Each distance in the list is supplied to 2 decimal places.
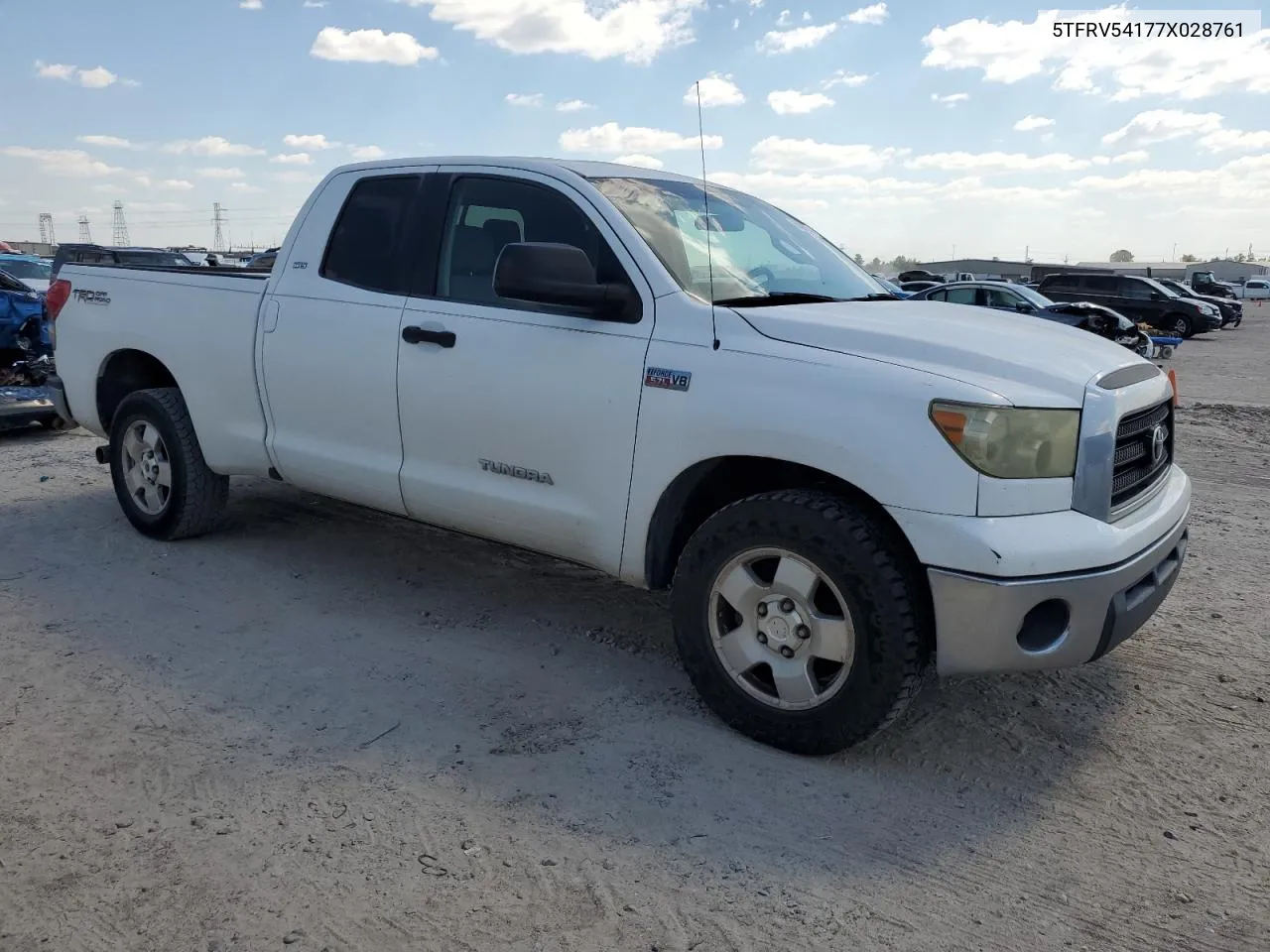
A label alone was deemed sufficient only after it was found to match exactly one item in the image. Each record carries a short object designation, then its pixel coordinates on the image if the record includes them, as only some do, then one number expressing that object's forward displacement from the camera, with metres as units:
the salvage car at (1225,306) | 32.84
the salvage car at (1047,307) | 19.20
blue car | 9.90
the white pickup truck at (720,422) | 3.08
